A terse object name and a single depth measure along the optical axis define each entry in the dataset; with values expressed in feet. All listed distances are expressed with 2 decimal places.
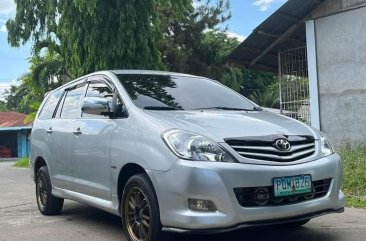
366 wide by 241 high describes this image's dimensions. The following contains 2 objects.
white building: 35.32
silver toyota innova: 13.23
